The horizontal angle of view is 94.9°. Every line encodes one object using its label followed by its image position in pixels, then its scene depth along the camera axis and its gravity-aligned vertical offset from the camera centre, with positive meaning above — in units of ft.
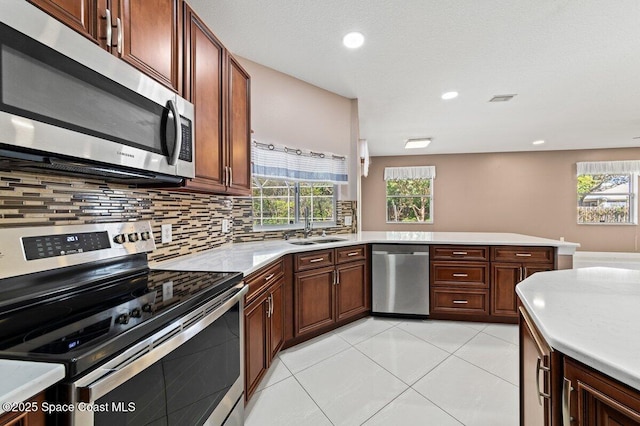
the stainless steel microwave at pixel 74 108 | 2.59 +1.17
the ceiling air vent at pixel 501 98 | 11.62 +4.56
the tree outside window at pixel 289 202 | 10.11 +0.39
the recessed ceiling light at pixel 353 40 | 7.72 +4.65
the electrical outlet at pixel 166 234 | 5.99 -0.44
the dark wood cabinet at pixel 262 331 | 5.56 -2.57
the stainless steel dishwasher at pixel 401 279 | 10.19 -2.34
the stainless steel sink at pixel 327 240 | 9.62 -0.96
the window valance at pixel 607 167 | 19.77 +2.98
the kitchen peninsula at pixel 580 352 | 2.10 -1.13
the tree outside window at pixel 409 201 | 22.91 +0.85
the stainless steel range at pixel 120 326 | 2.32 -1.06
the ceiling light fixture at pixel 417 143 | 18.49 +4.45
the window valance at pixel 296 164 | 9.46 +1.72
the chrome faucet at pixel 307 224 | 10.61 -0.43
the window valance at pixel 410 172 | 22.52 +3.05
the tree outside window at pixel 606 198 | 20.27 +0.87
